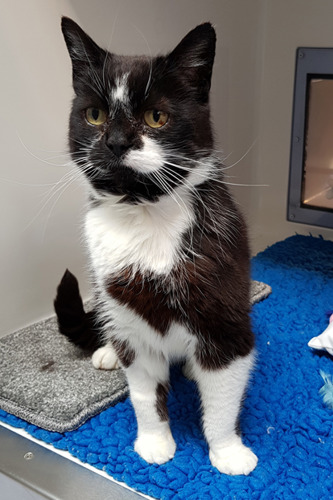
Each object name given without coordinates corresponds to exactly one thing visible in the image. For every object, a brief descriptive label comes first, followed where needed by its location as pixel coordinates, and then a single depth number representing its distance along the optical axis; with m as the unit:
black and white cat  0.74
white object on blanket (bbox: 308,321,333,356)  1.14
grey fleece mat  1.00
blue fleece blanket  0.84
